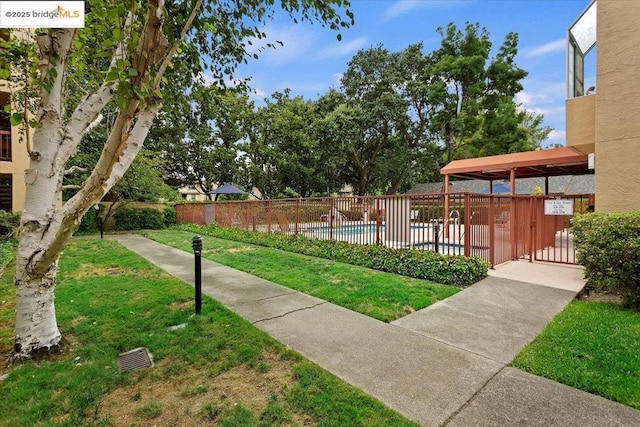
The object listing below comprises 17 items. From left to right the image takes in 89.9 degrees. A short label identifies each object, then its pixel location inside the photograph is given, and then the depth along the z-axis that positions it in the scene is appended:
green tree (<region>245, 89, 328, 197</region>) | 24.06
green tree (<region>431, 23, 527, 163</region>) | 23.02
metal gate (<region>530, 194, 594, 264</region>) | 7.97
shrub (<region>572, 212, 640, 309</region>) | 4.57
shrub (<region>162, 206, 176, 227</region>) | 19.17
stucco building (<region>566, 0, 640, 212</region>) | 6.17
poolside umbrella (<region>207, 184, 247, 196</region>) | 19.81
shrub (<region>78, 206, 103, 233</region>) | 16.05
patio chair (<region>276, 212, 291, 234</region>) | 11.73
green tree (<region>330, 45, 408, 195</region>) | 24.11
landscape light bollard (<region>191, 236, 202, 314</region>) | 4.46
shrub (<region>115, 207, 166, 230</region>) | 17.48
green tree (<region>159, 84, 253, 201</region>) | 22.95
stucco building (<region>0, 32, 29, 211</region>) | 12.75
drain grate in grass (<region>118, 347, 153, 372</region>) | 3.12
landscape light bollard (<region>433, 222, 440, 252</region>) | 7.82
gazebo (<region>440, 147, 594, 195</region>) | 11.14
